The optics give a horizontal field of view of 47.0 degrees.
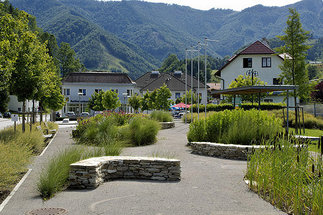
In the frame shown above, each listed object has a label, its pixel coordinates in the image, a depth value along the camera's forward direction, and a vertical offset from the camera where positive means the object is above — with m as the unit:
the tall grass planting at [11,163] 8.34 -1.38
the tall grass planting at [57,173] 8.26 -1.55
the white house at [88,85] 80.69 +4.78
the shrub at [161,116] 31.81 -0.80
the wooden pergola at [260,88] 18.22 +0.94
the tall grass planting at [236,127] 15.03 -0.87
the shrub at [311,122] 28.69 -1.19
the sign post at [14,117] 17.83 -0.49
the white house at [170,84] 87.12 +5.53
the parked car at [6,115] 75.19 -1.63
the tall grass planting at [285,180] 6.45 -1.49
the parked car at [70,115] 70.40 -1.55
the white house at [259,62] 59.69 +7.22
